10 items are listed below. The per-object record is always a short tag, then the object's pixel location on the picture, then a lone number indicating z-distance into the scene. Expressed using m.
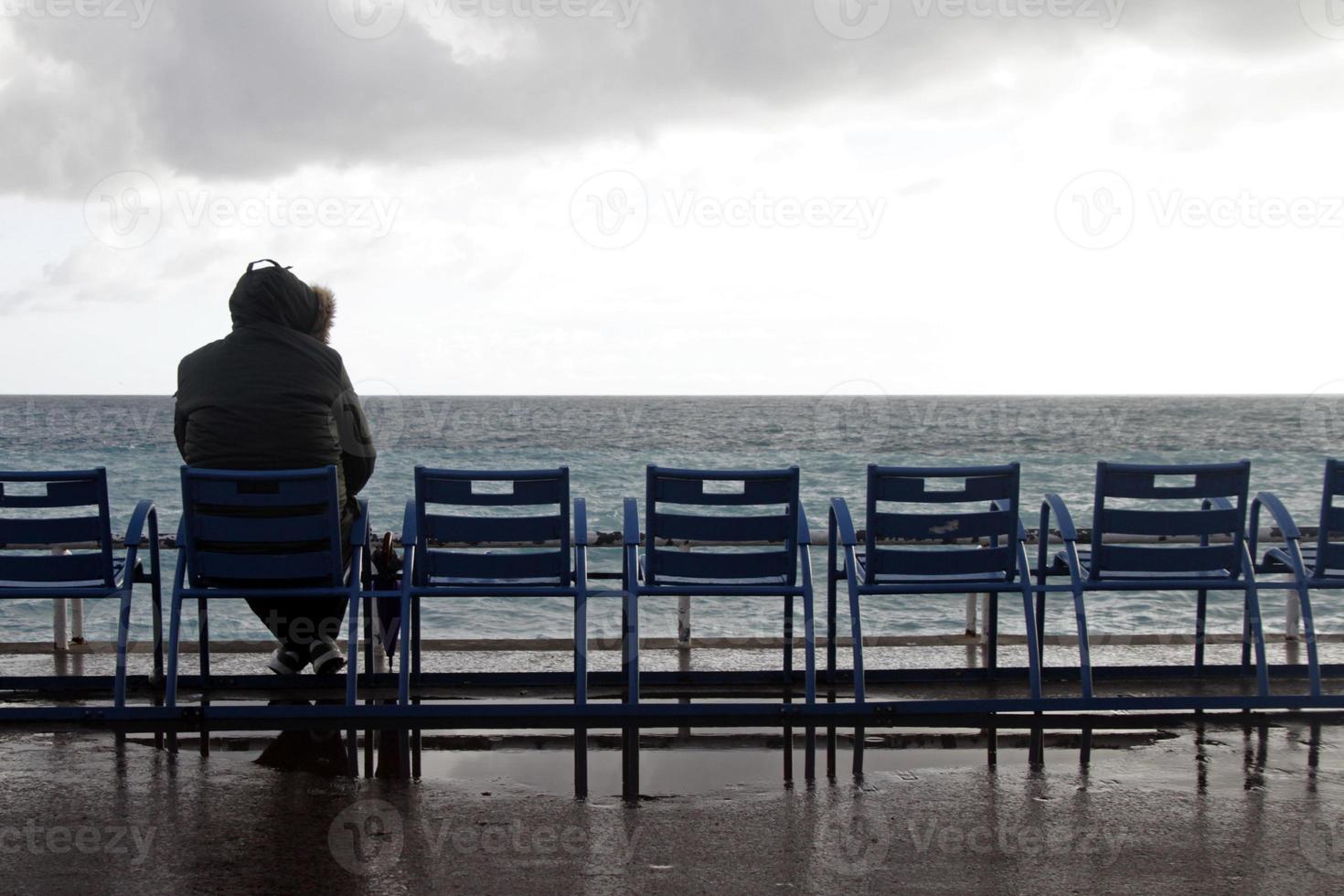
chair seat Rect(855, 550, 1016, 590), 5.55
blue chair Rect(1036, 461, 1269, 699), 5.58
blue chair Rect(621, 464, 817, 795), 5.53
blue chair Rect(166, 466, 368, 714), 5.32
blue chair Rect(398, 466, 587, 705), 5.45
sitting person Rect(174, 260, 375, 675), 5.59
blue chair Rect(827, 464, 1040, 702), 5.48
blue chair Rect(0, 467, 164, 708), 5.43
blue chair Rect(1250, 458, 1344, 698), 5.67
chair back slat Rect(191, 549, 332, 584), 5.38
